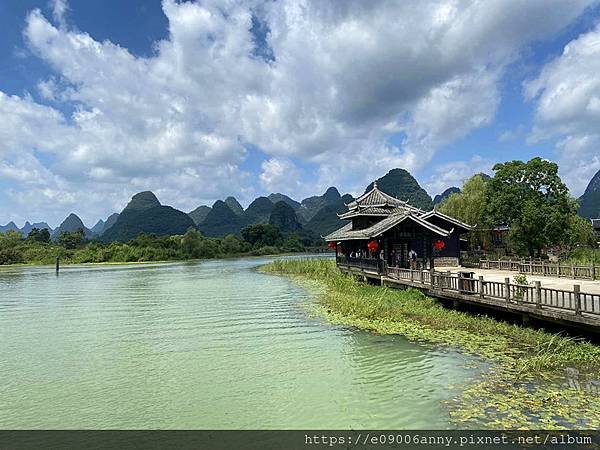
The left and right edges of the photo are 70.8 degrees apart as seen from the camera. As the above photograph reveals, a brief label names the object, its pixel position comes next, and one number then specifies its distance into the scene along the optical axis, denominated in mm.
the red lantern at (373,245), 24375
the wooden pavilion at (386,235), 23312
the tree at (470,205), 38312
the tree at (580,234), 31278
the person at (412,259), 24734
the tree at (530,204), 28297
